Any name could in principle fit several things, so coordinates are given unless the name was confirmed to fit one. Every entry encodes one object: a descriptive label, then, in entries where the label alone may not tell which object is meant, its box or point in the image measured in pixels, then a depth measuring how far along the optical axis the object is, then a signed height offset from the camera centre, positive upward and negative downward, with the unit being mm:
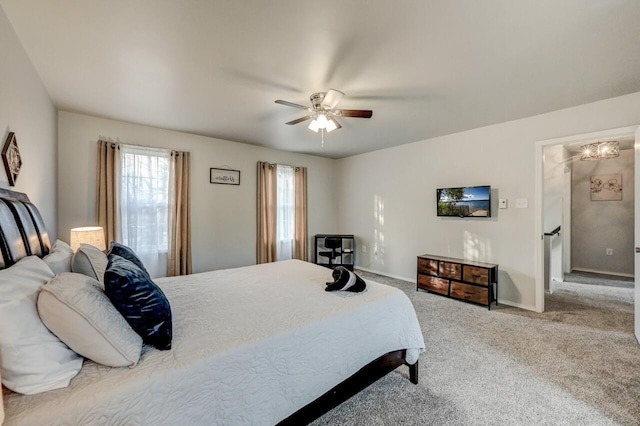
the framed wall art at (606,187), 5113 +478
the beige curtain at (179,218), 3914 -97
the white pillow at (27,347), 891 -485
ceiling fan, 2516 +1003
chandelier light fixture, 4156 +1003
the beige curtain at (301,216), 5402 -93
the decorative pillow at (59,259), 1574 -299
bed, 994 -693
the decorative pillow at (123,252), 1872 -296
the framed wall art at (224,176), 4359 +603
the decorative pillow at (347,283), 2084 -574
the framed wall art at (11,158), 1632 +350
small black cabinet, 5461 -825
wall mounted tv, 3752 +153
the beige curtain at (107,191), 3404 +265
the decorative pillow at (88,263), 1722 -350
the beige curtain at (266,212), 4844 -9
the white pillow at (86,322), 1033 -450
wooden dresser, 3484 -956
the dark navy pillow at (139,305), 1207 -440
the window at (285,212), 5188 -10
